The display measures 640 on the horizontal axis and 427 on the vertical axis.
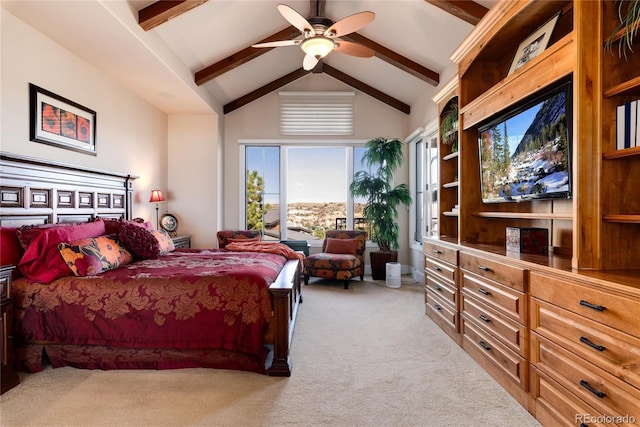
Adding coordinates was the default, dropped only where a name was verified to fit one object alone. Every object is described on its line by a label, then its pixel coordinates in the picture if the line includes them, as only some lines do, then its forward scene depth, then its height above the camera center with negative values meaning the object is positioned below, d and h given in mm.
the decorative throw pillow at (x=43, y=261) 2375 -342
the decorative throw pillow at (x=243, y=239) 5100 -396
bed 2324 -723
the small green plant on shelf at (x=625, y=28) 1502 +875
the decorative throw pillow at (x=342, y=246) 5367 -531
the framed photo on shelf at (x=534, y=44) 2264 +1202
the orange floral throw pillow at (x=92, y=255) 2408 -320
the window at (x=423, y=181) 5031 +531
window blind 6074 +1786
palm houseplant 5441 +230
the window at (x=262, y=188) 6234 +460
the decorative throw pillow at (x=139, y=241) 3062 -256
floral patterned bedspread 2324 -682
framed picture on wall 2927 +871
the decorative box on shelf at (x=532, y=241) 2336 -192
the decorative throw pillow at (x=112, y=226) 3211 -125
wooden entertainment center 1434 -283
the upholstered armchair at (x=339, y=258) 4941 -676
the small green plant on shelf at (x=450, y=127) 3447 +909
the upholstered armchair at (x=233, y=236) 5155 -358
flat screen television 2035 +451
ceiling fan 2799 +1612
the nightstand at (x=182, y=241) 4922 -427
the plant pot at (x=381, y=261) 5453 -777
